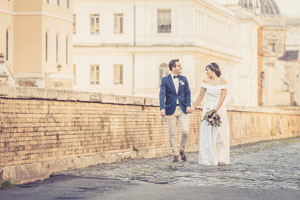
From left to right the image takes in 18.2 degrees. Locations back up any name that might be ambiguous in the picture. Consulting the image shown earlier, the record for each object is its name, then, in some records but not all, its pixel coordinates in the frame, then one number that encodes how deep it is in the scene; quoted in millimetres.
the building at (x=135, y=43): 78875
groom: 18500
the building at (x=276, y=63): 141875
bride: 18047
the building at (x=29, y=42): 57719
